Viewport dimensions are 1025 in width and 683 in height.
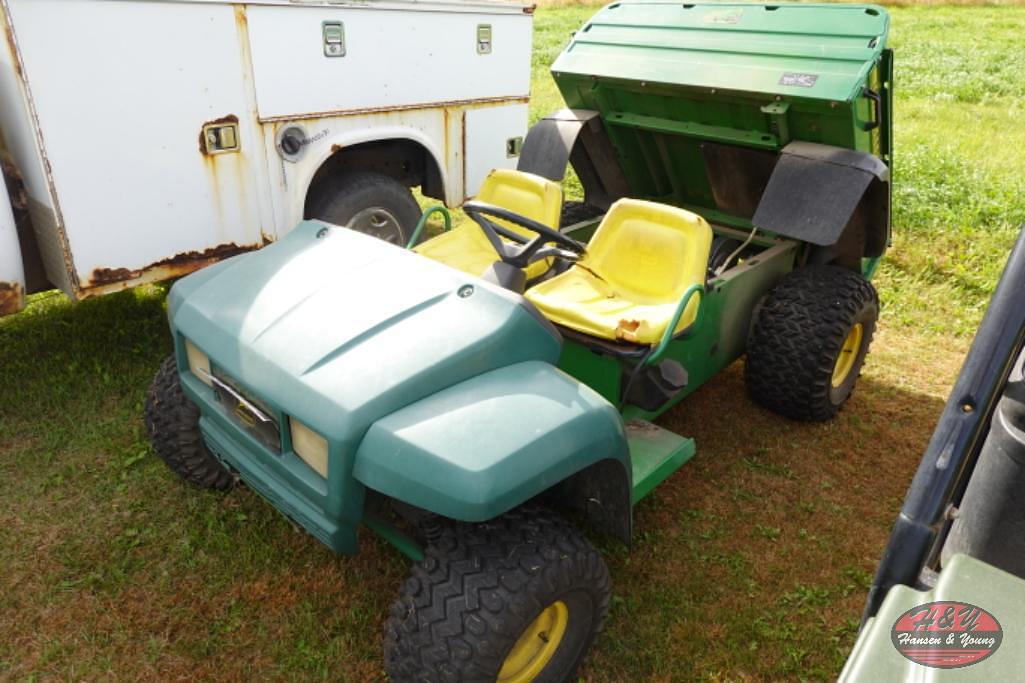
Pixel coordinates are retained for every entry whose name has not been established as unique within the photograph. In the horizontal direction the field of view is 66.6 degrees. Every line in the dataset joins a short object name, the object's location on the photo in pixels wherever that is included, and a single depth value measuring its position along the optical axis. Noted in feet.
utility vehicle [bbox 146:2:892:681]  6.20
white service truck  10.23
